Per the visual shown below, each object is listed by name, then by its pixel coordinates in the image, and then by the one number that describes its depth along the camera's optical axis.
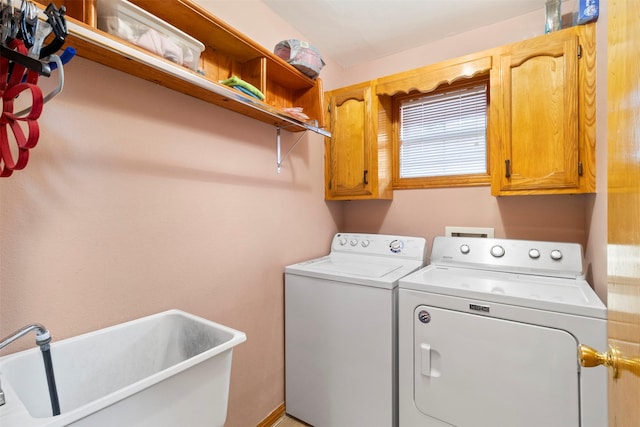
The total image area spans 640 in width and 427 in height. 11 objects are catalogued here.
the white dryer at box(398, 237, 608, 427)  1.10
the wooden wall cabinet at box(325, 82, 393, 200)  2.13
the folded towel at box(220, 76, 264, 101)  1.28
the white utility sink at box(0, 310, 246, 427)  0.67
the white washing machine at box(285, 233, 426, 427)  1.49
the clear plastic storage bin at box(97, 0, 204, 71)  0.95
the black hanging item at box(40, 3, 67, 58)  0.63
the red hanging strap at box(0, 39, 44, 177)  0.59
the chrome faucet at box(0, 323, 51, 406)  0.71
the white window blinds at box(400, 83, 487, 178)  2.05
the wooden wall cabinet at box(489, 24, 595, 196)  1.47
